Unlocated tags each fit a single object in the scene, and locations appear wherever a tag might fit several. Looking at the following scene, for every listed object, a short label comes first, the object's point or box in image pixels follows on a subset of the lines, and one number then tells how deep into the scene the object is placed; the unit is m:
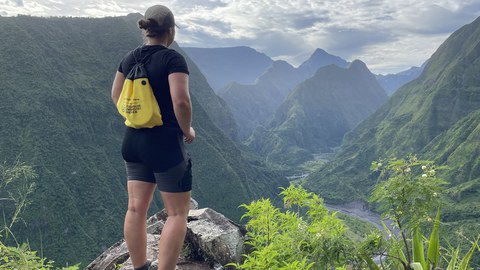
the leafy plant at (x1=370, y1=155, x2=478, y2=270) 3.91
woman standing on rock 3.87
